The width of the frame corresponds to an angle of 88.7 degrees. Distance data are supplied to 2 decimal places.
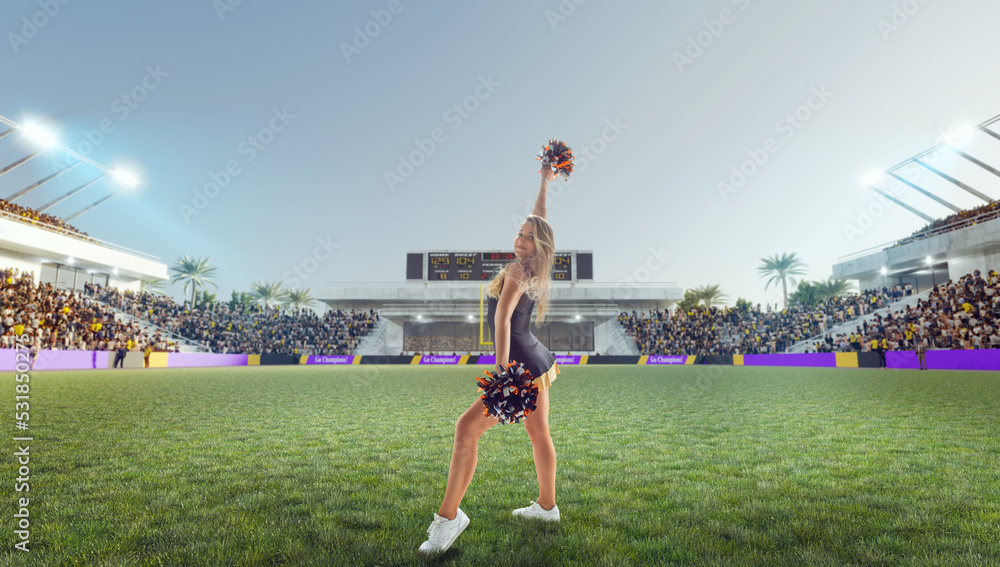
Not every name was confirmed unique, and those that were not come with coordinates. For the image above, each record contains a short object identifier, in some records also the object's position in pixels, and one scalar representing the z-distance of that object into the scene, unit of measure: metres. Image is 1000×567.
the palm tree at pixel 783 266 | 71.25
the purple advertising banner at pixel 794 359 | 29.08
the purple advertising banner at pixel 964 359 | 21.56
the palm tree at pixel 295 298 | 78.50
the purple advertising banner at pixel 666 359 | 37.66
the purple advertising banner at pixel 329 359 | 38.59
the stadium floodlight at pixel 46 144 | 32.62
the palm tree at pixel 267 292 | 78.62
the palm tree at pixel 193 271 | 74.44
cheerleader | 3.06
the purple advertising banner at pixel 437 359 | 40.38
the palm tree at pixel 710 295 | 62.94
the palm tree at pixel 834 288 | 64.56
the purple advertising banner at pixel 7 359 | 22.05
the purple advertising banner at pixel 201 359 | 31.84
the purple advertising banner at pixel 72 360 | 24.10
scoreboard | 41.84
